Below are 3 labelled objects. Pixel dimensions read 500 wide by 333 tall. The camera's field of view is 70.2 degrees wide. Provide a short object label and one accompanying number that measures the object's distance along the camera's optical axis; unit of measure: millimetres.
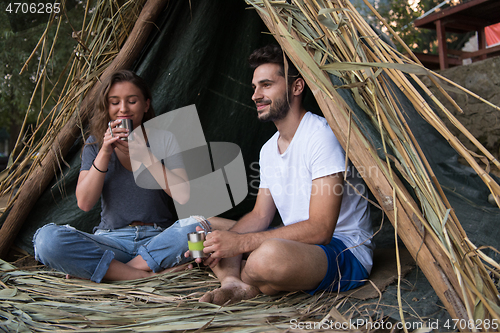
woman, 1779
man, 1463
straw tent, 1213
